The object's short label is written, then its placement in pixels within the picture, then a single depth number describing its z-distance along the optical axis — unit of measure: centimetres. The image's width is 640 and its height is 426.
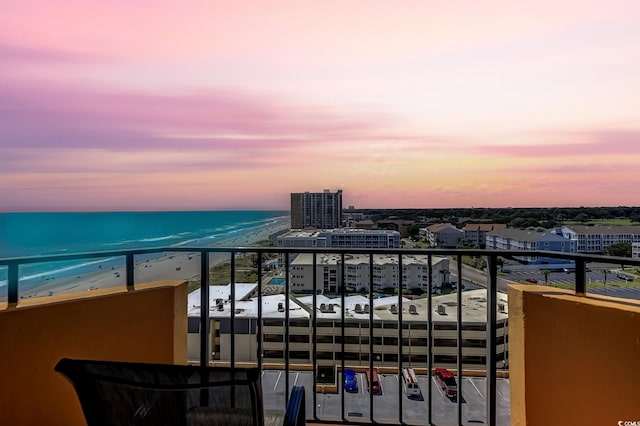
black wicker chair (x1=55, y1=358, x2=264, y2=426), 96
